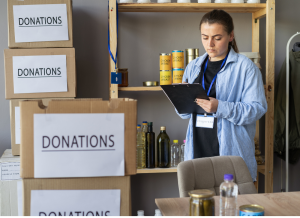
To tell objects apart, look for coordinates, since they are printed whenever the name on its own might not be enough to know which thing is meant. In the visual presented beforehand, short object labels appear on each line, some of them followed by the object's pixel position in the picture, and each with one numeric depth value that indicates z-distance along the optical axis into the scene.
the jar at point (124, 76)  2.31
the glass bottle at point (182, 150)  2.42
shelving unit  2.21
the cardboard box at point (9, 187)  1.95
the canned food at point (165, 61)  2.26
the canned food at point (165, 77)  2.27
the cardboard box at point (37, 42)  2.02
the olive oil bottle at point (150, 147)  2.27
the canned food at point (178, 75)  2.25
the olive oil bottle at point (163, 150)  2.29
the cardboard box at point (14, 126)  2.03
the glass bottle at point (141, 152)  2.28
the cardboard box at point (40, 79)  2.01
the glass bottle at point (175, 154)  2.41
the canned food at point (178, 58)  2.25
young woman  1.73
